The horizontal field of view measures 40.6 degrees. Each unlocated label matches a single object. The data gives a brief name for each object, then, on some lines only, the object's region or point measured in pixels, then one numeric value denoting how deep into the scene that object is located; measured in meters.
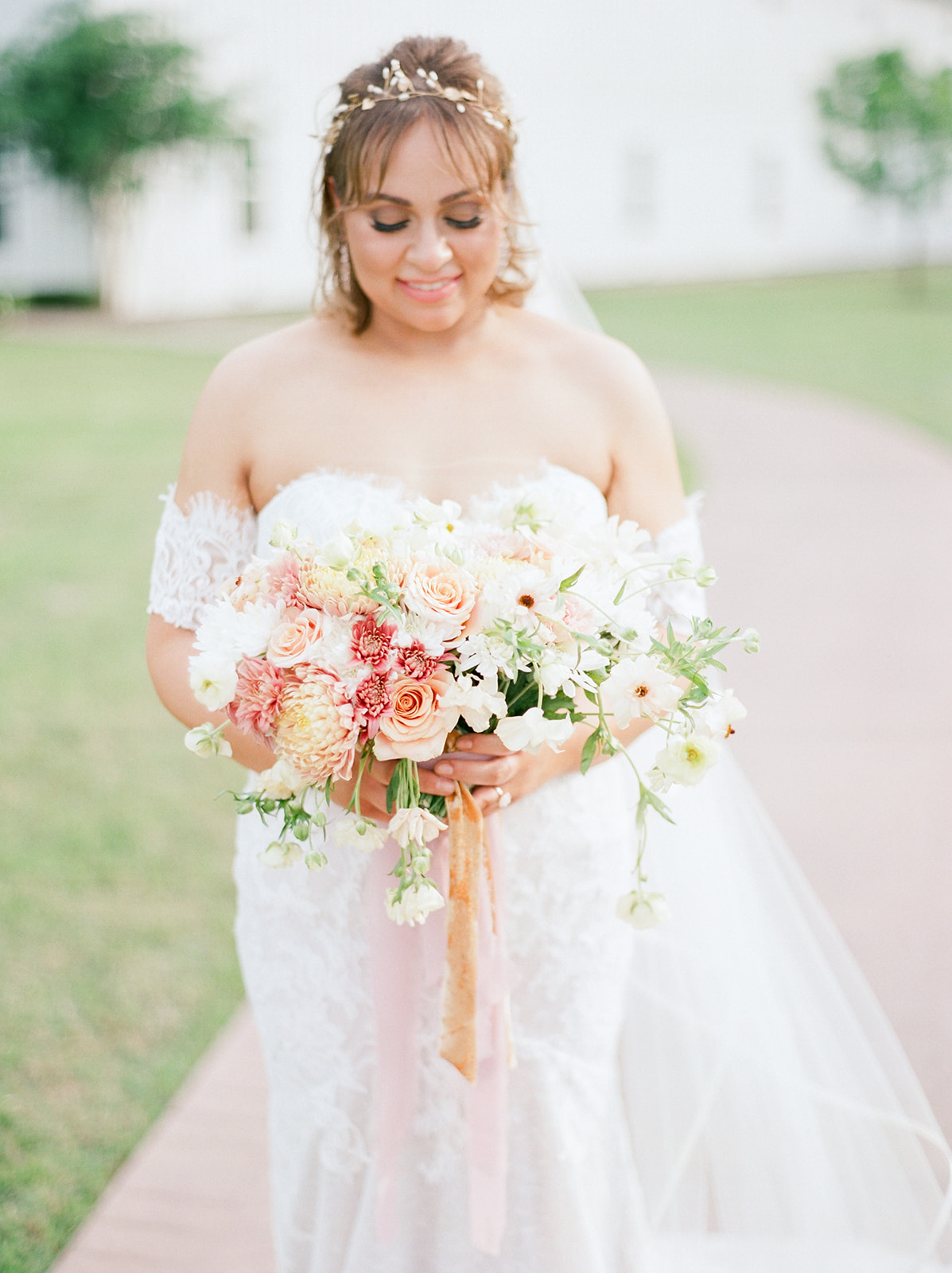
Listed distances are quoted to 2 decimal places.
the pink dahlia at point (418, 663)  1.86
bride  2.40
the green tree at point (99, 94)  21.61
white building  23.97
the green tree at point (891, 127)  28.17
